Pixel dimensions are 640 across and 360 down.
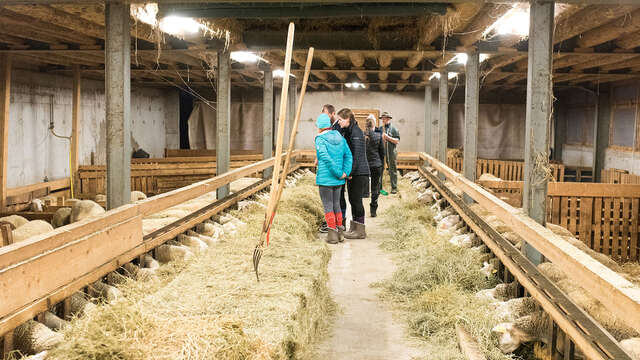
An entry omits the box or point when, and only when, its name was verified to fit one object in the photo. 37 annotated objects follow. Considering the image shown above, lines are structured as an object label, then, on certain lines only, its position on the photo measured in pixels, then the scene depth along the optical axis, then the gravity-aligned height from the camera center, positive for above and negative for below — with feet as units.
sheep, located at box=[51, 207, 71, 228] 26.86 -3.60
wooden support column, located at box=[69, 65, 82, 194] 43.42 +0.96
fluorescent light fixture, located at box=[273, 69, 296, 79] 52.61 +6.13
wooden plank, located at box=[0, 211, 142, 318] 11.88 -2.93
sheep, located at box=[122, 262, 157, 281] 17.89 -4.03
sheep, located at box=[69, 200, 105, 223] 26.61 -3.21
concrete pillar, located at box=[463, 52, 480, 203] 31.83 +1.50
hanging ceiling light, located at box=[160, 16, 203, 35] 25.04 +5.01
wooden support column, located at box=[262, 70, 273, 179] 44.04 +2.74
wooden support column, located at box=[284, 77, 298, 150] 59.98 +3.71
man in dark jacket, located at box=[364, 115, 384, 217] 33.83 -0.86
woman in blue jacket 26.21 -1.05
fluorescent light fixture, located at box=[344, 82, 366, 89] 66.93 +6.33
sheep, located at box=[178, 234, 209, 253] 22.17 -3.88
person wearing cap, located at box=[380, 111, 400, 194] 44.34 -0.74
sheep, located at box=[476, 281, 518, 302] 17.61 -4.42
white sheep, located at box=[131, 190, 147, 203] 39.11 -3.71
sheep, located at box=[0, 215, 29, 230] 25.32 -3.59
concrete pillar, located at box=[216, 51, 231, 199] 31.99 +1.30
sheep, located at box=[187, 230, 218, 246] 23.50 -3.92
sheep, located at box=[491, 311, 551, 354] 14.16 -4.44
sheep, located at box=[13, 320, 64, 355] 12.28 -4.13
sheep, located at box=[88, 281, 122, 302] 15.61 -4.01
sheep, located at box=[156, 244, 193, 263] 20.61 -3.89
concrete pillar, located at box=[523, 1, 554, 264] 17.72 +1.08
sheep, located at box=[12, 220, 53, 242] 22.29 -3.59
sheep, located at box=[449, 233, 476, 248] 24.83 -4.11
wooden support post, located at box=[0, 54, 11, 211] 34.86 +1.39
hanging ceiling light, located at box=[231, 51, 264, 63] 39.09 +5.69
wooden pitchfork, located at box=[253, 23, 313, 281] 15.38 -0.54
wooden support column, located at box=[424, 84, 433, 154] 58.95 +2.55
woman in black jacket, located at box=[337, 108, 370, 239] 28.55 -1.29
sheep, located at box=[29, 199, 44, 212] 36.46 -4.15
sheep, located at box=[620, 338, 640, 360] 11.07 -3.81
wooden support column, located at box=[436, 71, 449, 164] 45.39 +1.83
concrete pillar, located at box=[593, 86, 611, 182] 55.77 +1.38
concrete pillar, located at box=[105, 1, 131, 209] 18.56 +1.17
